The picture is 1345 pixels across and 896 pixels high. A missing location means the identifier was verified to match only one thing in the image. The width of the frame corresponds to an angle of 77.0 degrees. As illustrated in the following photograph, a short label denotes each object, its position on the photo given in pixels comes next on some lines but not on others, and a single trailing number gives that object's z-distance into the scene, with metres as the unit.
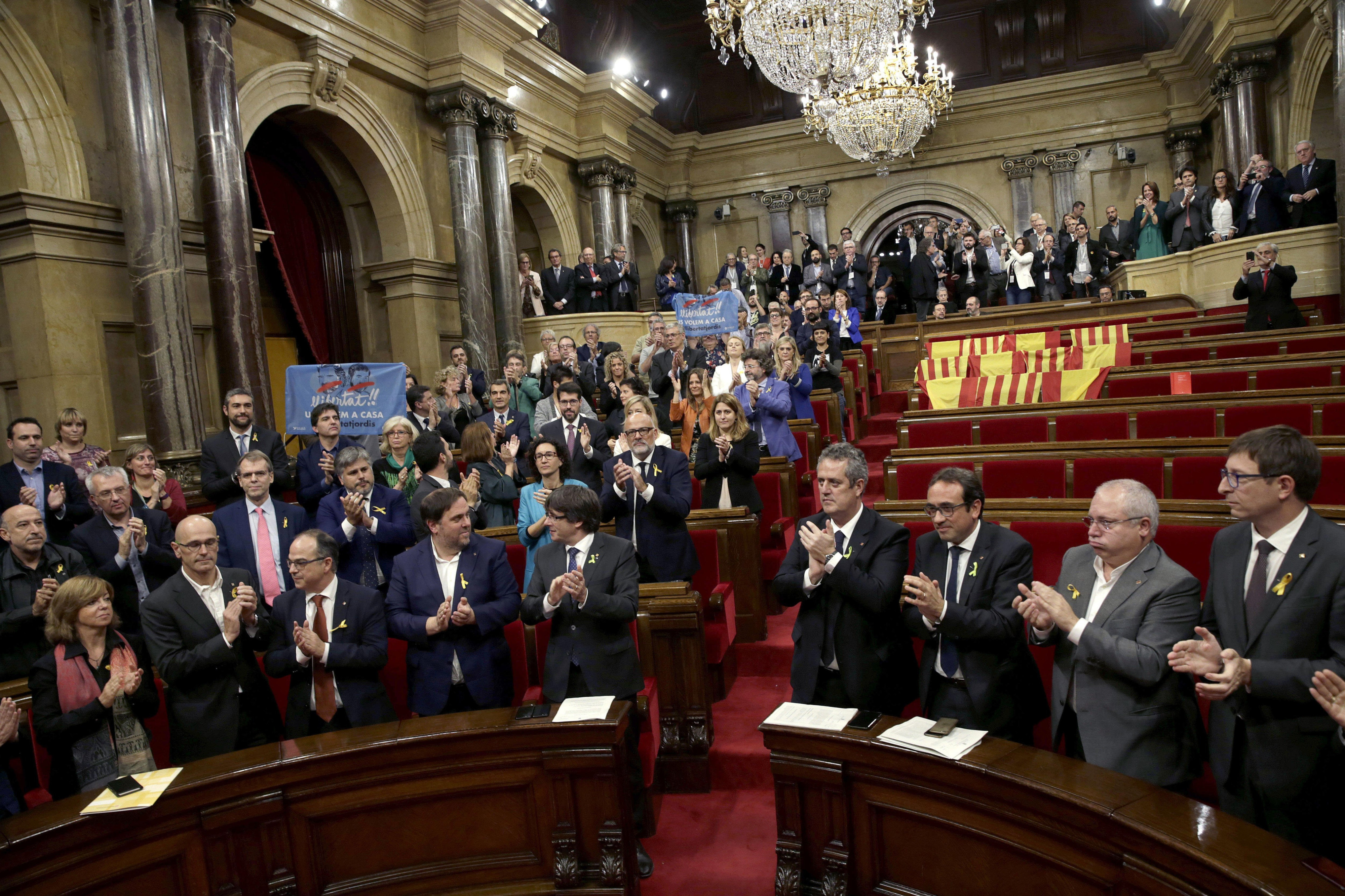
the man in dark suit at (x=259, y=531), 3.11
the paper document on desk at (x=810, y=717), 2.06
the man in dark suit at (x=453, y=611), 2.60
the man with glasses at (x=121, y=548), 3.06
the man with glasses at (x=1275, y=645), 1.75
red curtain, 7.82
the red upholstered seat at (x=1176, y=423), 3.90
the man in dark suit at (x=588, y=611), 2.59
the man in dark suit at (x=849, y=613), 2.42
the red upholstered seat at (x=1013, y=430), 4.25
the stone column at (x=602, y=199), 11.88
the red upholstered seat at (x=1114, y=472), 3.33
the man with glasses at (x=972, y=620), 2.18
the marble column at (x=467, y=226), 8.69
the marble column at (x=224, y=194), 5.84
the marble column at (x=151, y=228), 5.21
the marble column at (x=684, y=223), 14.72
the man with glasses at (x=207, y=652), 2.40
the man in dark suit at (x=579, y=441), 4.05
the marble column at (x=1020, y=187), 13.11
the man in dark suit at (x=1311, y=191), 7.36
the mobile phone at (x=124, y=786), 1.96
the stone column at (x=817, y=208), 14.24
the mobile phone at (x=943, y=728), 1.93
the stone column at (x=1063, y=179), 12.84
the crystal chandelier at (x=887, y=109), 9.96
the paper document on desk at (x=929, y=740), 1.85
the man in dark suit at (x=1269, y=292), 6.00
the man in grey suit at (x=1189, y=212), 8.65
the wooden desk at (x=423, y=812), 2.07
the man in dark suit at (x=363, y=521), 3.15
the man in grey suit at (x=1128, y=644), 1.92
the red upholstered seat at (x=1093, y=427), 4.11
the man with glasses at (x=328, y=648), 2.49
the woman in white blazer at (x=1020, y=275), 9.52
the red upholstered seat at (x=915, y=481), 3.74
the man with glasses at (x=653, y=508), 3.34
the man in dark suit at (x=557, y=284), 10.02
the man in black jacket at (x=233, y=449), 3.70
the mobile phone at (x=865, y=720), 2.04
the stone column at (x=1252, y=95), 9.73
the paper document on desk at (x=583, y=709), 2.21
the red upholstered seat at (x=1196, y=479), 3.19
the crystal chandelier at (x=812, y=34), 7.06
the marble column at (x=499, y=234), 9.12
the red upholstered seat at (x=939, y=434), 4.41
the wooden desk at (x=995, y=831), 1.47
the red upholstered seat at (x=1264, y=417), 3.61
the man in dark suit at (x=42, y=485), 3.56
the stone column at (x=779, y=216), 14.38
